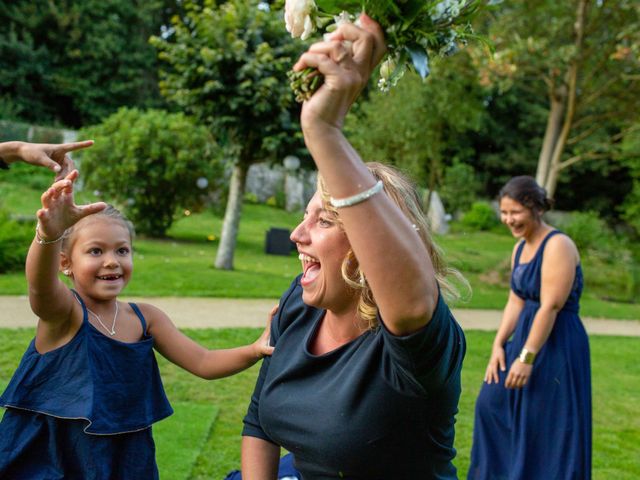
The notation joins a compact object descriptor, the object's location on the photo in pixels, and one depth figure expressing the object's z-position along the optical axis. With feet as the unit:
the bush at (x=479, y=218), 102.42
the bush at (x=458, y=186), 90.63
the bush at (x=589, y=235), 70.46
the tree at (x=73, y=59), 107.14
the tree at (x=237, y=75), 43.19
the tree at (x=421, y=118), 61.16
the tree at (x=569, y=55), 50.88
